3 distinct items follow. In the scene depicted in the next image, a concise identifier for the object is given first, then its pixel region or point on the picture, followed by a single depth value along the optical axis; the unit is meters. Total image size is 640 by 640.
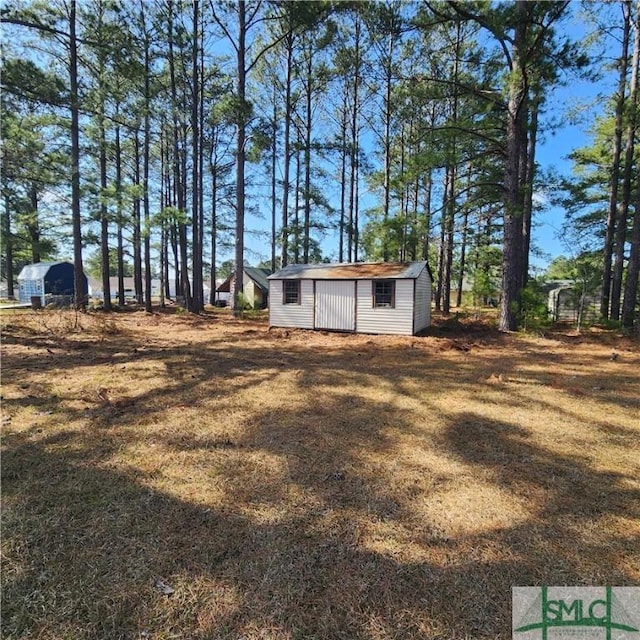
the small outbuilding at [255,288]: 25.69
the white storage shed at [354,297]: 10.97
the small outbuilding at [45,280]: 25.78
